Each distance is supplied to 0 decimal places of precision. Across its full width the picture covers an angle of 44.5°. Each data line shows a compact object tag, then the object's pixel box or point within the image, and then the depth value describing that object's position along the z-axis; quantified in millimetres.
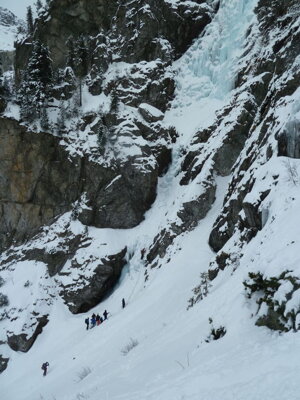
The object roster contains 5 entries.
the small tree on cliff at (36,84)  35562
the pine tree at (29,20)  47331
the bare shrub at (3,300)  30141
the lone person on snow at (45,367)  20231
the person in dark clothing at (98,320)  23838
